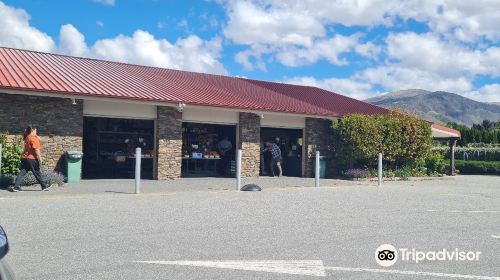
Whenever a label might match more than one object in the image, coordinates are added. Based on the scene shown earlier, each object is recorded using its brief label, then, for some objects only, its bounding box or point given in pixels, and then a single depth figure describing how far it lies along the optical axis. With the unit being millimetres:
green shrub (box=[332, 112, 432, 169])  22266
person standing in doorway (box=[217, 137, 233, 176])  22788
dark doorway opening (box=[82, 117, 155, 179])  20984
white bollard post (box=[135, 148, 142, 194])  13434
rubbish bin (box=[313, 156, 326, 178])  22875
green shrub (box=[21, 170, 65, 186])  14236
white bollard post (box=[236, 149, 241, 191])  14998
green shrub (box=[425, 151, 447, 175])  26453
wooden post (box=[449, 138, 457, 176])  29047
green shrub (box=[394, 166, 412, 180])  22703
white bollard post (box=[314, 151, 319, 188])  16984
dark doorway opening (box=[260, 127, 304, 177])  23891
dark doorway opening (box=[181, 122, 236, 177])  22688
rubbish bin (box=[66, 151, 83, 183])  16578
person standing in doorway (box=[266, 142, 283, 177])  22312
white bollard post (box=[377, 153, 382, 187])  18422
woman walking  13125
